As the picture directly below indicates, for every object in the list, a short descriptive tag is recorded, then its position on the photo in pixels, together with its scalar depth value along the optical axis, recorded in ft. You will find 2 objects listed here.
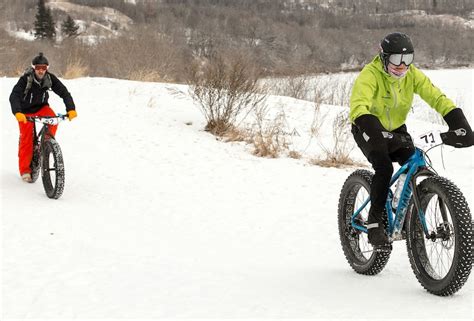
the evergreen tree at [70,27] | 240.65
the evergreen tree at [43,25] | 244.14
